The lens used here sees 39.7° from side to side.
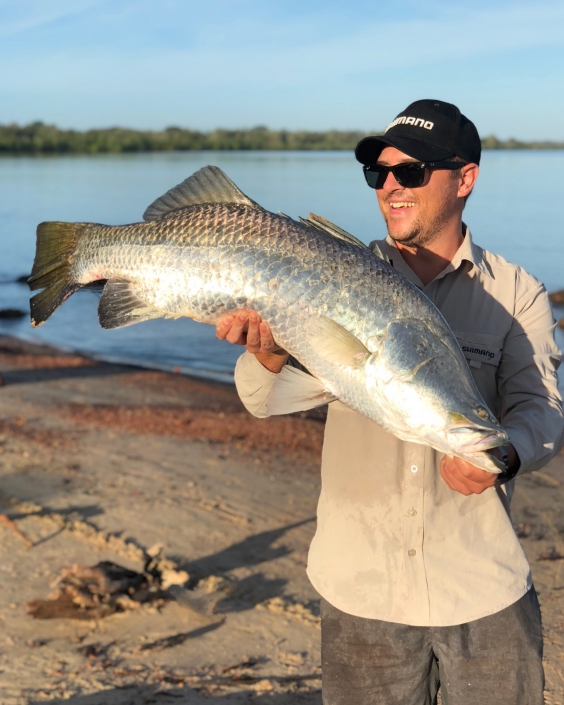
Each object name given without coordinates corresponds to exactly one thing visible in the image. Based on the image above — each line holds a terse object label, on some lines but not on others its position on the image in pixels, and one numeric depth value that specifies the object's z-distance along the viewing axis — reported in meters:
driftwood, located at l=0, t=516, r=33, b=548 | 6.02
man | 2.95
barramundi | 2.64
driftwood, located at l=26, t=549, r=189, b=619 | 5.12
